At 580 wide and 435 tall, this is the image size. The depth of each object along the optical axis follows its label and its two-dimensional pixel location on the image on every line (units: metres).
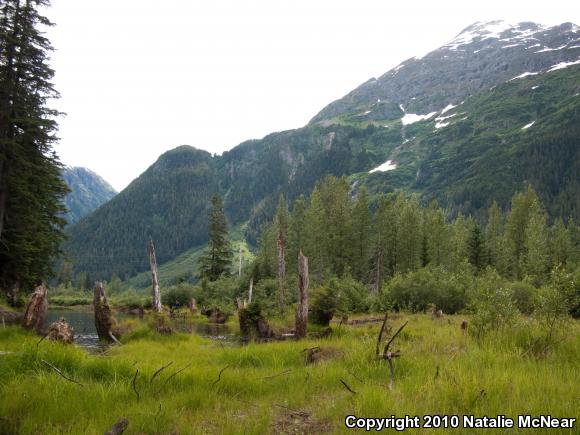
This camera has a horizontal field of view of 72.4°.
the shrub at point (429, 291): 33.28
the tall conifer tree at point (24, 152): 24.34
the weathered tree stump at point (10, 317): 15.86
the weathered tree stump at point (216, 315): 32.21
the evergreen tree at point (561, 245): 58.41
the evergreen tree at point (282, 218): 65.44
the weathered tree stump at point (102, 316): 16.80
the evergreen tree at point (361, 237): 56.75
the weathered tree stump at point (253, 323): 20.22
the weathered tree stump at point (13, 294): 24.43
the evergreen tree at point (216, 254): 60.03
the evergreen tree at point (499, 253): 60.98
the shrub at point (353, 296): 37.03
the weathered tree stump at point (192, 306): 39.28
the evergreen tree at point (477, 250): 56.28
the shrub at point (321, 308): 19.56
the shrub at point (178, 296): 54.94
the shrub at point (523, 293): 29.94
